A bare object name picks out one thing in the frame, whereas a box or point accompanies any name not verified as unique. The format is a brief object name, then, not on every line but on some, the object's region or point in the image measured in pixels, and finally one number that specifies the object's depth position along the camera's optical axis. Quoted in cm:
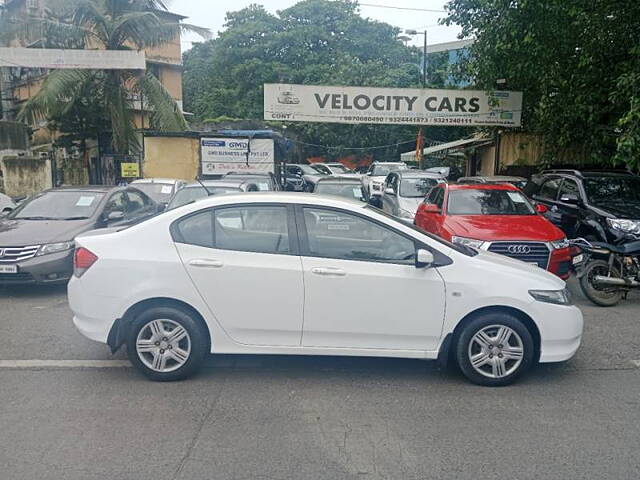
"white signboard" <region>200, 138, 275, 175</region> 1814
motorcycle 693
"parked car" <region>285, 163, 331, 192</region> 2497
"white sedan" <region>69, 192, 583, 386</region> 434
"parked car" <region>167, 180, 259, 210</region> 960
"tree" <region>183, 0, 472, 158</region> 3488
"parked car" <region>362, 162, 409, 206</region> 1731
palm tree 1767
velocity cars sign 1581
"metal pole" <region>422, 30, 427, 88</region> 2570
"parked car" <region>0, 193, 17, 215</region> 1265
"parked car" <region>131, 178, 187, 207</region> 1284
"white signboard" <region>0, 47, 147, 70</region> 1624
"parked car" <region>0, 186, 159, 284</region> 694
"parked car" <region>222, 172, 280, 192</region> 1290
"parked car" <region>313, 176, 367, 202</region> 1210
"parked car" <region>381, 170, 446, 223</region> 1227
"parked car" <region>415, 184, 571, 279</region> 710
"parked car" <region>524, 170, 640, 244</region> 826
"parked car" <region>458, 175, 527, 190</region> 1214
